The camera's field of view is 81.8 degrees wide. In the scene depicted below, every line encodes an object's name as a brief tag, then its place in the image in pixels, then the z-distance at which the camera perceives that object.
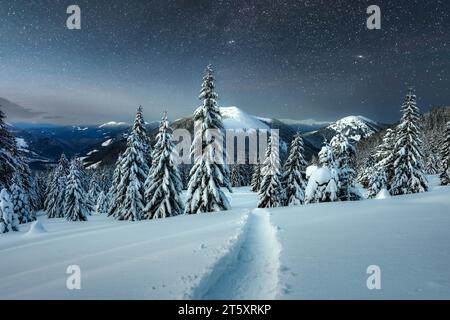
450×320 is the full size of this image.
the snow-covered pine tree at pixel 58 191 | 52.66
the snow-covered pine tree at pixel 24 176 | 39.16
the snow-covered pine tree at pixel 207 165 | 23.25
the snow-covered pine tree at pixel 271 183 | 33.00
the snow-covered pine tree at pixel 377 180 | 42.25
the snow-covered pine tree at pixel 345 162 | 29.48
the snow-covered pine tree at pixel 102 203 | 58.16
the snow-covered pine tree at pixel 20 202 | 36.84
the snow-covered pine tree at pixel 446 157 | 41.87
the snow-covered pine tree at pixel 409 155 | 31.66
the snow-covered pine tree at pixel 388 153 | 34.50
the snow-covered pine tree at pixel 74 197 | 39.23
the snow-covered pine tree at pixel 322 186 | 24.83
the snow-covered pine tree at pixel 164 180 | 26.28
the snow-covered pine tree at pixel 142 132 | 30.11
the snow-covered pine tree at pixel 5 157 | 25.25
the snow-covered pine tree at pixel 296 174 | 33.19
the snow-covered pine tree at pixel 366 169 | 51.89
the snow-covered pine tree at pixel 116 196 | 31.70
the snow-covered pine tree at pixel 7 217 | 22.82
